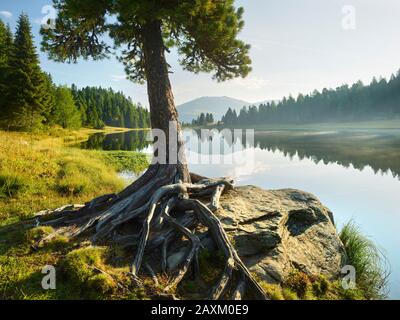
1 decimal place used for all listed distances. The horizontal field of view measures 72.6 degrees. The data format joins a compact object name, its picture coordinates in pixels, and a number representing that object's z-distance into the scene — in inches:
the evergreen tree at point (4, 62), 1448.1
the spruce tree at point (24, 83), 1469.0
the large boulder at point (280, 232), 274.8
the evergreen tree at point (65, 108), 2333.8
